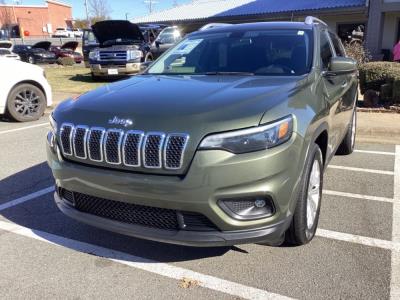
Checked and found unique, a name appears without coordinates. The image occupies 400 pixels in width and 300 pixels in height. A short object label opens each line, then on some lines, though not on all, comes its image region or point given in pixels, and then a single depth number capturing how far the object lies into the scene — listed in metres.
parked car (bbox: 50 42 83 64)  31.38
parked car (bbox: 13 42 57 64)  29.19
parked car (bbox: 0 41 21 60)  26.20
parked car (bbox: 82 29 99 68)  17.70
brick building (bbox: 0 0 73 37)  67.69
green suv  2.69
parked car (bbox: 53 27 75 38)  67.12
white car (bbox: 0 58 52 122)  8.54
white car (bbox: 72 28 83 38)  67.70
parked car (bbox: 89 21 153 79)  14.55
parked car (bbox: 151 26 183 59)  15.11
